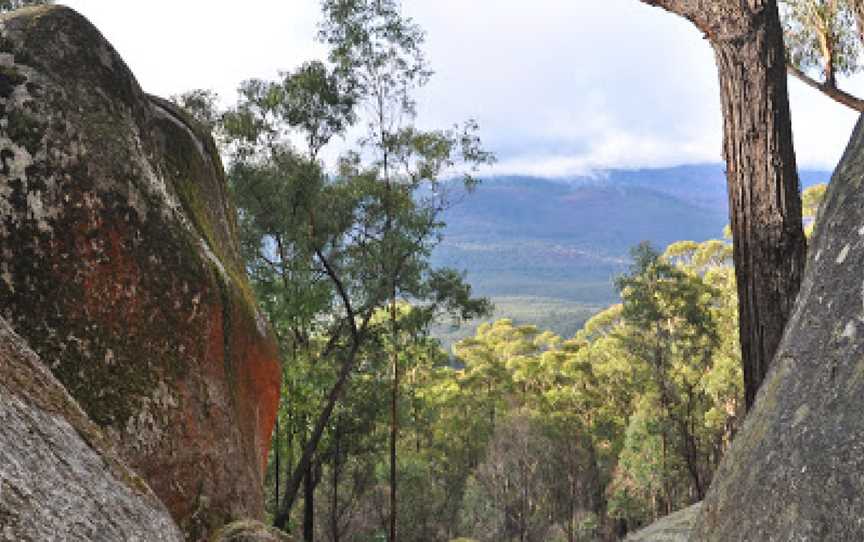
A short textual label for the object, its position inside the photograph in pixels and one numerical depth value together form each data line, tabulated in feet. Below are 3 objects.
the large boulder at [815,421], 9.97
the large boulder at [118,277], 18.75
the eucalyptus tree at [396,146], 63.10
